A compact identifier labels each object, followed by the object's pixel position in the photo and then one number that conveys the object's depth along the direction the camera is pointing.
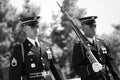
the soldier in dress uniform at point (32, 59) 6.19
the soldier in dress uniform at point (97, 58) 6.69
